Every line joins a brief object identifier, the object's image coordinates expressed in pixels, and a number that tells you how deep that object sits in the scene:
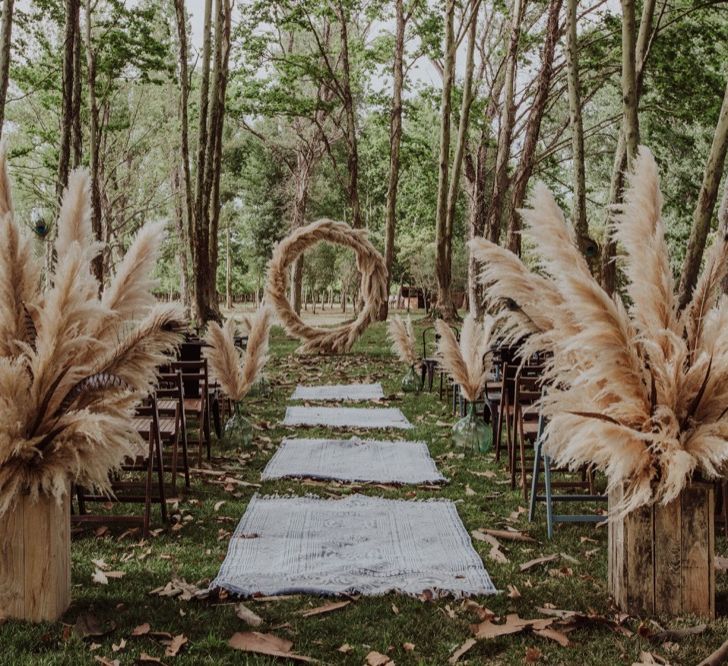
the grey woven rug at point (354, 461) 6.64
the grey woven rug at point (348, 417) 9.36
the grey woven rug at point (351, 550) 4.03
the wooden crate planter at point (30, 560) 3.29
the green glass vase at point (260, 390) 11.53
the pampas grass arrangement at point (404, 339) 12.47
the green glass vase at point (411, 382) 12.29
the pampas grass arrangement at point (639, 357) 3.27
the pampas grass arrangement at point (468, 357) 7.84
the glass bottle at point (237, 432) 7.83
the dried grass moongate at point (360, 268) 16.23
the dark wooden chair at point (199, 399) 6.93
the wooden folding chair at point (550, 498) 4.91
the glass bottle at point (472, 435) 7.82
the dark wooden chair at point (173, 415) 5.66
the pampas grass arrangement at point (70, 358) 3.11
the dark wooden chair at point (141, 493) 4.83
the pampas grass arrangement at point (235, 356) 7.65
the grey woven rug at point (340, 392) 11.58
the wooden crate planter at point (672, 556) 3.51
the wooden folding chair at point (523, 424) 5.71
